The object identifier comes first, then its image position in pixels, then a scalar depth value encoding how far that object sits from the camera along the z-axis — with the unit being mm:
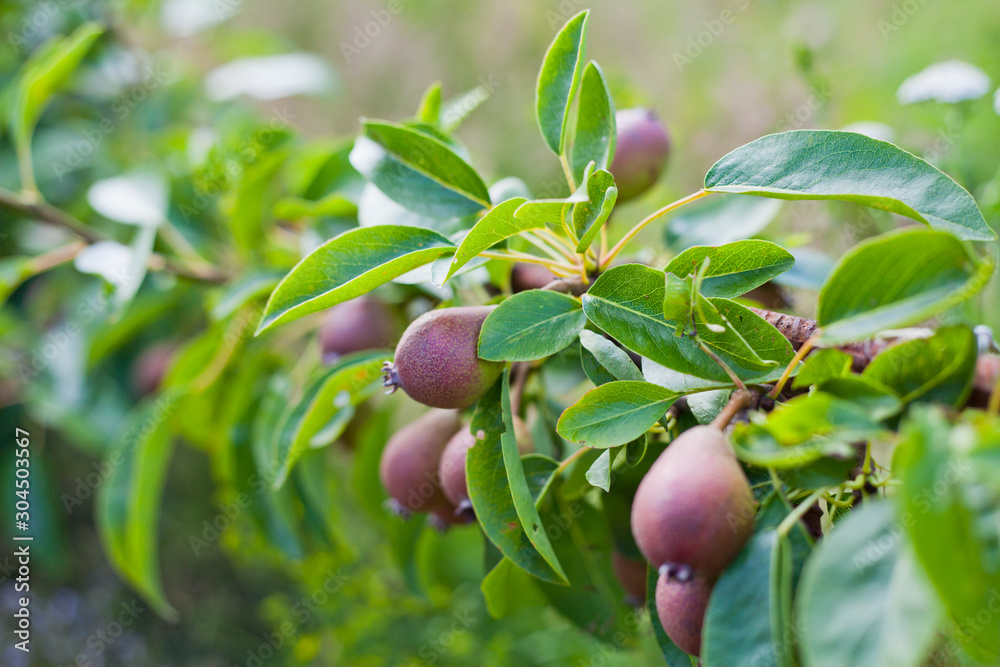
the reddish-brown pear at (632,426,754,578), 360
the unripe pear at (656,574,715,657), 384
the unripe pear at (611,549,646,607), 580
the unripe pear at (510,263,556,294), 622
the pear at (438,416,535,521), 531
